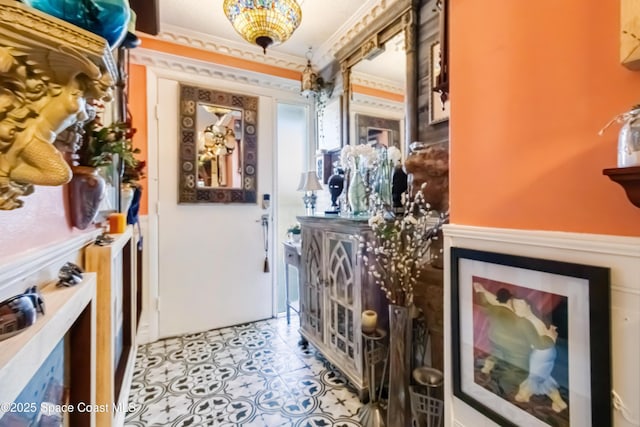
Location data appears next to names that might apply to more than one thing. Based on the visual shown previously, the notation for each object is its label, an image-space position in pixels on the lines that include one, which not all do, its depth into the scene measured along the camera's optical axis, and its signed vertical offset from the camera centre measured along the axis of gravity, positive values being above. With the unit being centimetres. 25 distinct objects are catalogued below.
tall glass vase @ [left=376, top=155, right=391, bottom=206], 184 +20
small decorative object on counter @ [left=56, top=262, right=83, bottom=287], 63 -13
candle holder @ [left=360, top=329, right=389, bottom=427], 155 -87
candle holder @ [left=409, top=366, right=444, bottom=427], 123 -80
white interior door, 269 -36
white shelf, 34 -17
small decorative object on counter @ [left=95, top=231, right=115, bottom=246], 96 -9
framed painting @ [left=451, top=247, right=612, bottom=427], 65 -33
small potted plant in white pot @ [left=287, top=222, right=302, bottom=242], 295 -21
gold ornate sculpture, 35 +17
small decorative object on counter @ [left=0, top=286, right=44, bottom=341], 39 -14
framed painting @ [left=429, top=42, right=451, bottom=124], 170 +66
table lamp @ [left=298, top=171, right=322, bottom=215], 269 +25
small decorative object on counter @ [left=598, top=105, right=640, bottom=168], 54 +13
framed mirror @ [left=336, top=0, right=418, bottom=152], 189 +110
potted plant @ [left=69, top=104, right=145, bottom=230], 85 +16
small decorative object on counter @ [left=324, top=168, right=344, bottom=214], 247 +22
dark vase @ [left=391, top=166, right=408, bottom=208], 179 +17
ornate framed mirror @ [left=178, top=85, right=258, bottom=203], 274 +66
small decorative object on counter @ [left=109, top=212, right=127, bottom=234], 126 -4
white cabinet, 171 -52
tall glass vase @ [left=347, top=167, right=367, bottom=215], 203 +12
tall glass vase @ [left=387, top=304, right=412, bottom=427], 135 -70
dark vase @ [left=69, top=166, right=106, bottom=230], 84 +6
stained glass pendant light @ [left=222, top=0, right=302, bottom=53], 176 +121
